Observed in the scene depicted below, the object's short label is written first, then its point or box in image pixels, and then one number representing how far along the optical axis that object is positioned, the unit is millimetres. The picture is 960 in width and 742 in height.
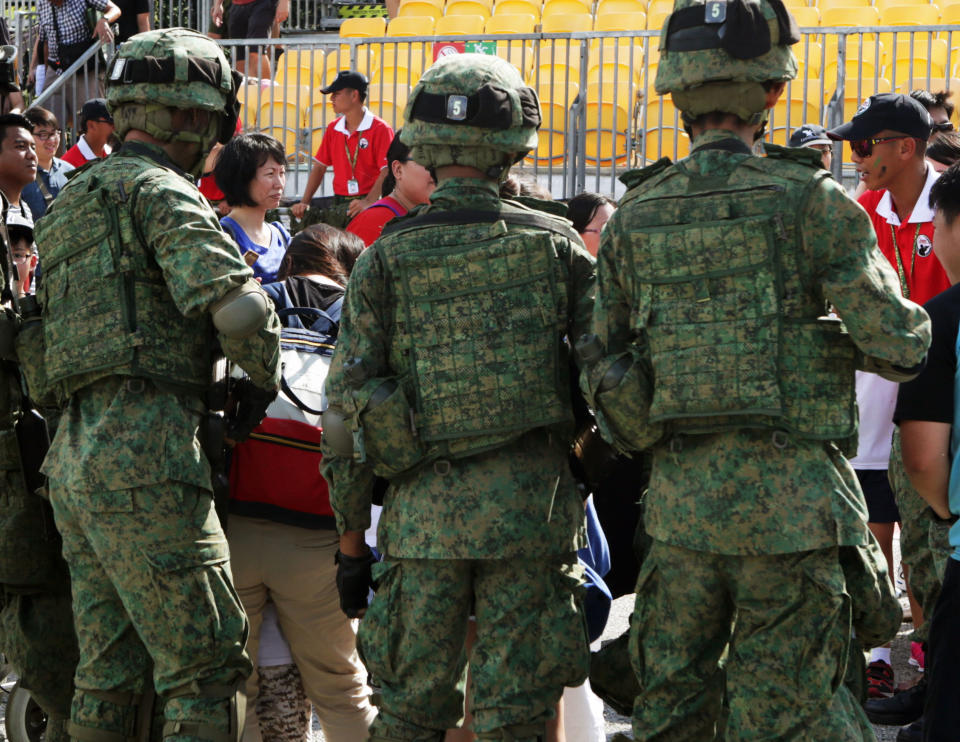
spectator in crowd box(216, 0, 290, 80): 13562
